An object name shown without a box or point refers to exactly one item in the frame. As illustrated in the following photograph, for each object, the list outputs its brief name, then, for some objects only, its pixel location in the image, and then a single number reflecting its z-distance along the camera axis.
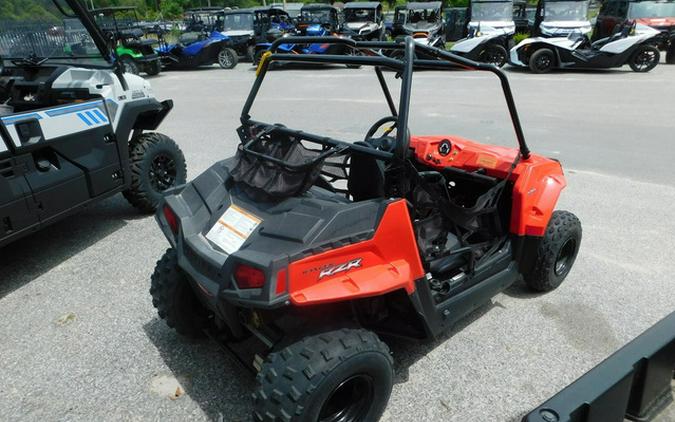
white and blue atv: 3.22
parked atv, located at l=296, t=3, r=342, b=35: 17.69
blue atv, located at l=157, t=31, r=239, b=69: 16.23
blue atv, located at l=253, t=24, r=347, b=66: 16.30
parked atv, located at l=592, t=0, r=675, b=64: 14.05
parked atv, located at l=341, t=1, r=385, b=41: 17.48
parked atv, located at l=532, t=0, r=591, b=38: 13.60
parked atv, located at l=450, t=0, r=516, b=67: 13.61
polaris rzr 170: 1.83
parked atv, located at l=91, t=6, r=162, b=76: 13.62
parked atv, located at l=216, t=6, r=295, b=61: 18.05
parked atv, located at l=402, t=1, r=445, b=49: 17.67
